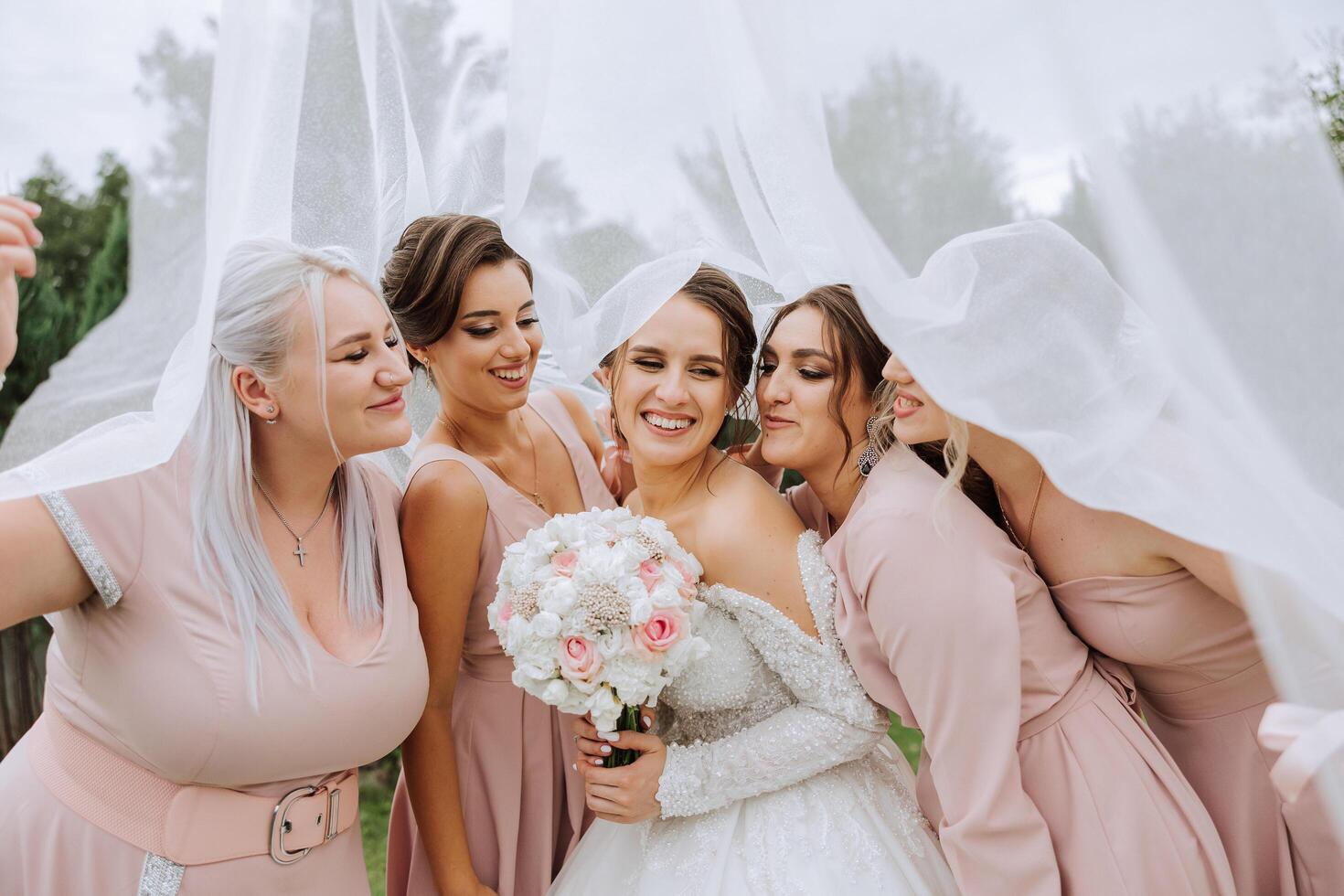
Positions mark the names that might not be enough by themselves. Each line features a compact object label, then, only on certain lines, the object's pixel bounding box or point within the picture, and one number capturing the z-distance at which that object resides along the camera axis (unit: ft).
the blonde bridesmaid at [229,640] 7.36
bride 8.61
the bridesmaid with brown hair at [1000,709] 7.47
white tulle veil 5.39
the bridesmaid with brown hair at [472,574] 9.70
